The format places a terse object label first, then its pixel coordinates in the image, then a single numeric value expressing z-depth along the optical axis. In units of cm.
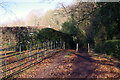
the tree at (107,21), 1538
